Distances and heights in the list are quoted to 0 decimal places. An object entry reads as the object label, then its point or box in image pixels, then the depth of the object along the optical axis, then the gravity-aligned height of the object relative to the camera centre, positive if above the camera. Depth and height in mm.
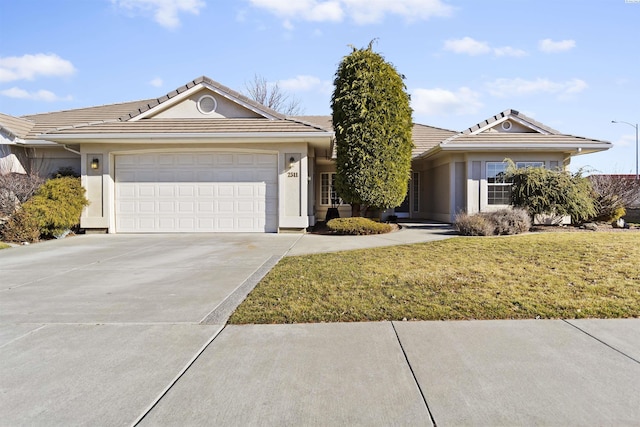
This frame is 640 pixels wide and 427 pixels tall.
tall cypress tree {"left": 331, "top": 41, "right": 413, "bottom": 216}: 13906 +2604
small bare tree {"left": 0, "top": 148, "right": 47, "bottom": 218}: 12406 +466
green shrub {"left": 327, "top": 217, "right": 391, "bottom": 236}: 13195 -746
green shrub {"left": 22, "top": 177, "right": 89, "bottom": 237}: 12289 -36
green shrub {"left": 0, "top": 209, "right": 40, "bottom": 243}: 11742 -714
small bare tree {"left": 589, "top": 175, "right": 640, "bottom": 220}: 15094 +383
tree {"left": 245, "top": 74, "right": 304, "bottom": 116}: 35062 +9266
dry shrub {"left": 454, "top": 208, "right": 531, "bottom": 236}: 12023 -601
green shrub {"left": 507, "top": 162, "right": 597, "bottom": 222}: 13414 +334
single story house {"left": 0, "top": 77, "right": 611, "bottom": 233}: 13648 +1393
